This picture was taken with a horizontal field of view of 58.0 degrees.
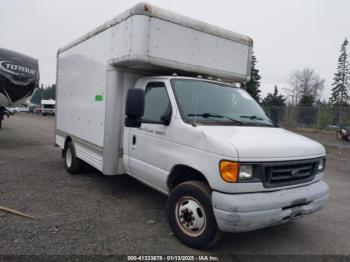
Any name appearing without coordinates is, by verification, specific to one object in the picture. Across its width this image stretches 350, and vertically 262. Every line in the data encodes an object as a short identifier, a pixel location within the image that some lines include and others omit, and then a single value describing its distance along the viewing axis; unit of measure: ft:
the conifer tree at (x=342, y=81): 191.30
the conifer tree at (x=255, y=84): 121.67
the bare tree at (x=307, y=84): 233.14
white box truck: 11.51
